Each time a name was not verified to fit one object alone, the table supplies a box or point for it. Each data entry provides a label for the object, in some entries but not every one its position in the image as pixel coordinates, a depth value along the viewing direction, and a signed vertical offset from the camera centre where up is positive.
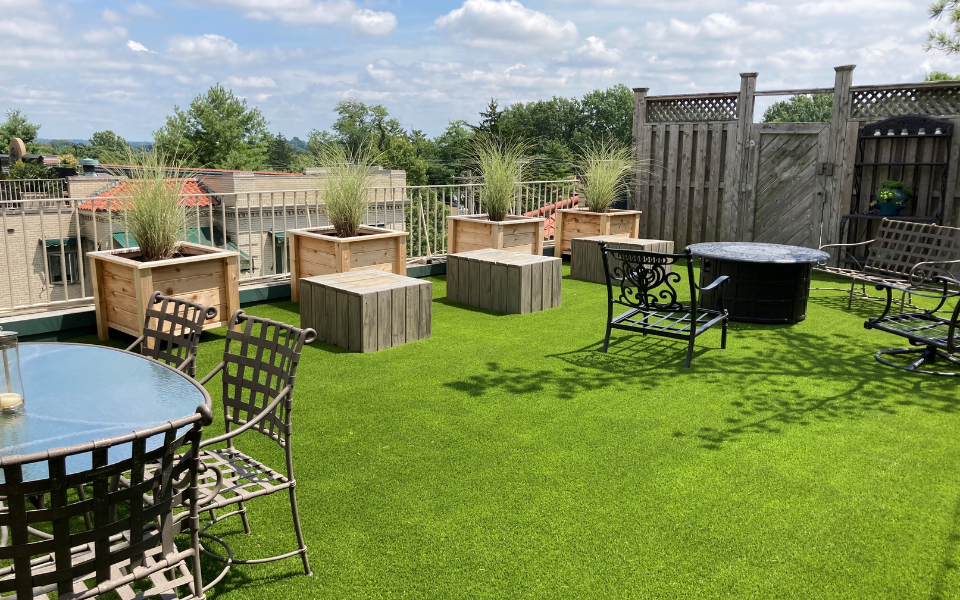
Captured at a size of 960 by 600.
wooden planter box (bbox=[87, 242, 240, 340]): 5.09 -0.74
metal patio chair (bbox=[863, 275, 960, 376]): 4.92 -1.04
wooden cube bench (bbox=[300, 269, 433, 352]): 5.30 -0.96
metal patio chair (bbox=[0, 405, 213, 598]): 1.42 -0.73
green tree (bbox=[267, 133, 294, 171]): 72.90 +3.83
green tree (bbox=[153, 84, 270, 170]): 52.62 +4.39
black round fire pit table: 6.23 -0.82
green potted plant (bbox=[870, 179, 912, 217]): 8.52 -0.06
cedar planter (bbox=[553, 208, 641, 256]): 9.35 -0.48
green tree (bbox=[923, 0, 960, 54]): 8.45 +1.97
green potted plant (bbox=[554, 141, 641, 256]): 9.30 -0.22
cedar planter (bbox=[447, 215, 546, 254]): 8.20 -0.56
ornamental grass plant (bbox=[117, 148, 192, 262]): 5.29 -0.19
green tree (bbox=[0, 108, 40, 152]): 55.06 +4.33
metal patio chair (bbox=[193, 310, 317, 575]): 2.31 -0.82
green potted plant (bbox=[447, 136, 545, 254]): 8.33 -0.38
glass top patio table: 1.81 -0.64
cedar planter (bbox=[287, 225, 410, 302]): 6.51 -0.64
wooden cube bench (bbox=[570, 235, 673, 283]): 8.27 -0.77
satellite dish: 31.48 +1.53
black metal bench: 6.24 -0.64
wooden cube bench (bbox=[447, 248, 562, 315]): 6.68 -0.91
